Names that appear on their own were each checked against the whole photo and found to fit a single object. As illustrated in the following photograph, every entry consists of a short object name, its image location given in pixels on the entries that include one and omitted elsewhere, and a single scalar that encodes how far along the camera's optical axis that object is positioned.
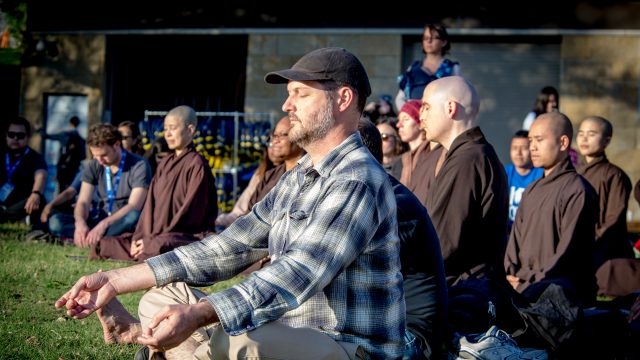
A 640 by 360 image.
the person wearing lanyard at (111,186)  10.48
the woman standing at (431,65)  9.90
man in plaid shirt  3.13
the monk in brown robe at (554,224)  6.72
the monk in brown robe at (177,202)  9.53
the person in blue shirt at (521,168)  10.25
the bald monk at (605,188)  8.86
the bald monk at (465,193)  5.77
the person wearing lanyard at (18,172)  12.71
